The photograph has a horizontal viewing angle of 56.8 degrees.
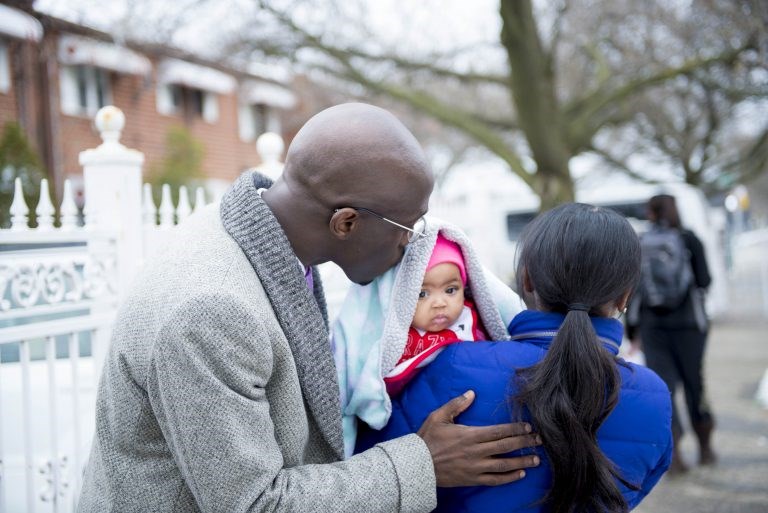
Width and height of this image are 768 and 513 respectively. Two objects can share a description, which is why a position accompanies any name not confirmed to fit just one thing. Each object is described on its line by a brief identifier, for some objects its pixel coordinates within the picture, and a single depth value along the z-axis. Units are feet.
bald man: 4.65
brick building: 27.81
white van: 27.03
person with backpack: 17.85
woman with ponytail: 5.40
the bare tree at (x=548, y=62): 26.30
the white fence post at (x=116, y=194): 11.46
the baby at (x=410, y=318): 6.20
